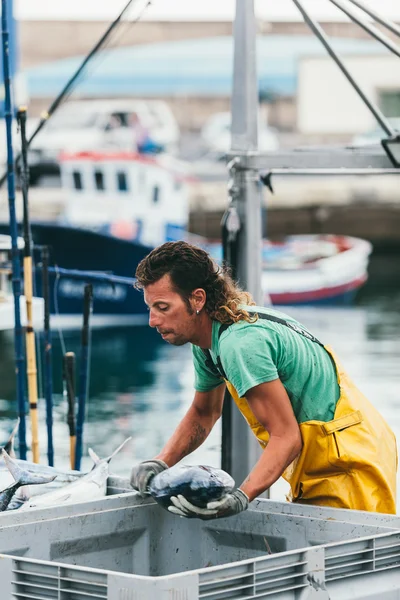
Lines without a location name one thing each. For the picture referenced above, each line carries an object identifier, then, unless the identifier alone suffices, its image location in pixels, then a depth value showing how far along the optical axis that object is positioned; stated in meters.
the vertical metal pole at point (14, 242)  11.04
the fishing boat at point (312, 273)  48.23
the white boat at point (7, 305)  13.74
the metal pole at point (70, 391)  12.22
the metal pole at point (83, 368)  12.17
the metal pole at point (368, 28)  10.40
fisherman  6.83
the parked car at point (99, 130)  57.97
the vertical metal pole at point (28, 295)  11.25
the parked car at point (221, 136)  64.76
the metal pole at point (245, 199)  11.29
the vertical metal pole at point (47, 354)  12.22
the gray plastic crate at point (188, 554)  6.26
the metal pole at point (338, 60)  10.58
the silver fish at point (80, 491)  7.99
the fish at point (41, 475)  8.26
